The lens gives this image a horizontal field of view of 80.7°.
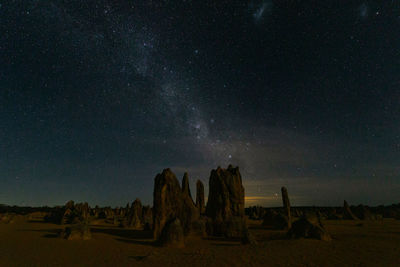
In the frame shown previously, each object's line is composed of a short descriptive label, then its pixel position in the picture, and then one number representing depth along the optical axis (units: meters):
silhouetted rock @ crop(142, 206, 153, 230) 43.03
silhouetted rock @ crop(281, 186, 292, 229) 33.99
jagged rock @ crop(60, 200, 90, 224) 41.07
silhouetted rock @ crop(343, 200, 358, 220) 53.22
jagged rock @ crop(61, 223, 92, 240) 22.03
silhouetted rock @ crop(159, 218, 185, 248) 18.66
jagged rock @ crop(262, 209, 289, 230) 31.12
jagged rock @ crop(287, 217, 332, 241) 20.05
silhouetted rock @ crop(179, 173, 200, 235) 23.32
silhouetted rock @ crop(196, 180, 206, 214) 38.66
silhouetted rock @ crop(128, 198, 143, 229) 36.84
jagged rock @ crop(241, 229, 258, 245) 19.55
